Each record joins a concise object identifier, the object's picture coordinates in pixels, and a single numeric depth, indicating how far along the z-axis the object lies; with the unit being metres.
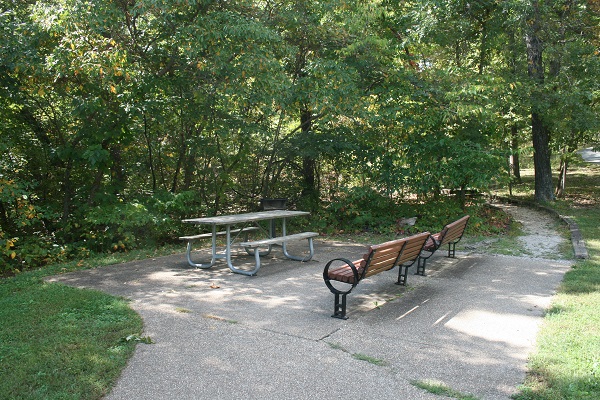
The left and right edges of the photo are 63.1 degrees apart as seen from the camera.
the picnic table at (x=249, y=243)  7.10
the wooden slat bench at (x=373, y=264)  5.18
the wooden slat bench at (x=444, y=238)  7.31
